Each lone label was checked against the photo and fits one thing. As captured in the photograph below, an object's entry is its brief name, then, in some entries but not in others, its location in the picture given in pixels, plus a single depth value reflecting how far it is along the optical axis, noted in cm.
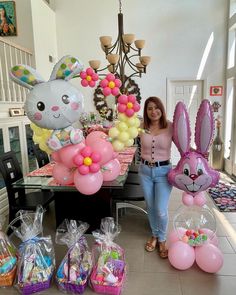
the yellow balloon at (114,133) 149
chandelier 284
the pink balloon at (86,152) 137
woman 197
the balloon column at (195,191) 163
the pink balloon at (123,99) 151
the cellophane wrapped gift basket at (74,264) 176
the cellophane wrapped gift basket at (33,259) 176
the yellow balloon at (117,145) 150
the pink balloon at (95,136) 146
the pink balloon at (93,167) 137
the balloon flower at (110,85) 148
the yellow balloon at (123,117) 151
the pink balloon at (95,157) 138
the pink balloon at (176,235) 212
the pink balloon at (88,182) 140
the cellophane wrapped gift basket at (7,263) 182
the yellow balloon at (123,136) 149
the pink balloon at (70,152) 140
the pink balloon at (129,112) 149
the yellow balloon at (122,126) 149
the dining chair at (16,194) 251
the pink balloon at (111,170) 154
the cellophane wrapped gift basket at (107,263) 174
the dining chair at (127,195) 251
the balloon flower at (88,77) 152
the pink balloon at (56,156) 150
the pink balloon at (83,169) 136
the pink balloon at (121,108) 150
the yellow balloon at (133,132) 152
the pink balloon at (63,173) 153
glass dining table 256
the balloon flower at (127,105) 150
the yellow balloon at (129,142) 153
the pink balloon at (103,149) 141
